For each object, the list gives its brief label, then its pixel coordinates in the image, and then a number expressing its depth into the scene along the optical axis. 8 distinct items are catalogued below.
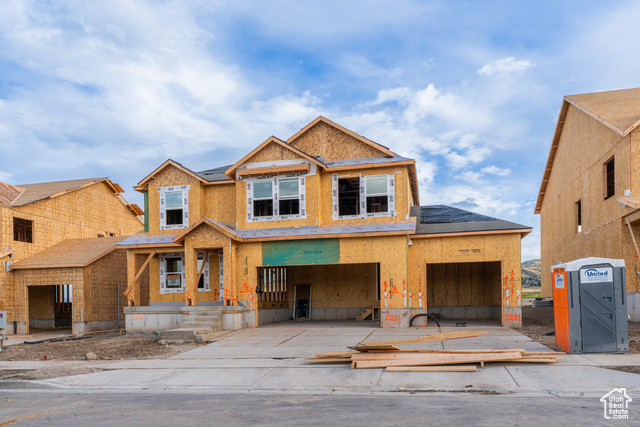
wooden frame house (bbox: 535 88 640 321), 18.61
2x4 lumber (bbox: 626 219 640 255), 17.89
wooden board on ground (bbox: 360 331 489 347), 13.77
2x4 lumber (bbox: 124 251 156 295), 21.43
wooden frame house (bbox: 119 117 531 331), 19.14
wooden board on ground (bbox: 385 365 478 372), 10.14
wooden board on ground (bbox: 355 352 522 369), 10.52
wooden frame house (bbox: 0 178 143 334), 23.95
